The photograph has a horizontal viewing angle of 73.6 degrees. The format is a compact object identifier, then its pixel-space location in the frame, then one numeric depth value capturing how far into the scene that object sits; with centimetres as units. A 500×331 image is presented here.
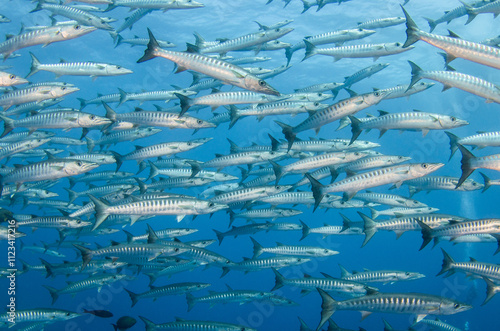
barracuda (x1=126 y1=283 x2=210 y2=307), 807
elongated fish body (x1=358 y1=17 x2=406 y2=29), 927
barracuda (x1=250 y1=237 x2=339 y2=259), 886
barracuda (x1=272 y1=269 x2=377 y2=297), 733
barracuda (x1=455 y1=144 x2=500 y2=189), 458
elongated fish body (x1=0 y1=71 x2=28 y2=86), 559
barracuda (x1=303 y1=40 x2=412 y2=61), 732
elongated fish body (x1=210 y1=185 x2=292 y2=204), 720
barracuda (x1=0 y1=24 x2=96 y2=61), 579
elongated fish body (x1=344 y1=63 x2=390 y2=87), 917
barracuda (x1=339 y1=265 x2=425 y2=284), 795
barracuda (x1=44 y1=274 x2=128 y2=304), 826
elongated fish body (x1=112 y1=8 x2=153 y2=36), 973
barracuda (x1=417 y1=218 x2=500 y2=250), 499
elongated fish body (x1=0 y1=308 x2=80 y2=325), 726
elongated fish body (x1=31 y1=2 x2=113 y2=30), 786
